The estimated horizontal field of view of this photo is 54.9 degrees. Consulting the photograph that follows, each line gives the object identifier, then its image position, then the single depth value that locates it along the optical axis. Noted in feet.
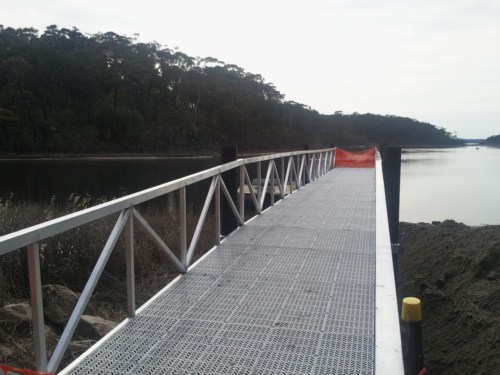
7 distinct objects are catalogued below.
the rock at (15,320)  18.66
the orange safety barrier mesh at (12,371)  6.57
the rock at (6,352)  16.40
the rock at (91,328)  18.55
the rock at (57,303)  20.71
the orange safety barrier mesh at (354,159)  66.85
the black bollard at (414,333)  9.70
